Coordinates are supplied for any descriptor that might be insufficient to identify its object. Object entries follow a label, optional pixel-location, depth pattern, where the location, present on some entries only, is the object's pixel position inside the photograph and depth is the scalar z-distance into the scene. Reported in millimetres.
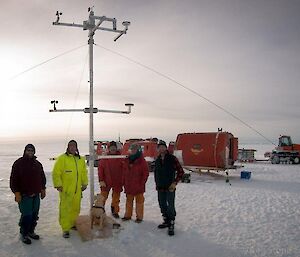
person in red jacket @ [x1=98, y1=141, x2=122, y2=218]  8094
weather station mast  7262
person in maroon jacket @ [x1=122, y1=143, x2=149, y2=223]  7703
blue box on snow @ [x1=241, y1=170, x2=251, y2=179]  17547
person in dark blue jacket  7254
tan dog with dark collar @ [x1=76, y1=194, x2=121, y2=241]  6578
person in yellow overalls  6668
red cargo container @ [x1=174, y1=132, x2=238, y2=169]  17688
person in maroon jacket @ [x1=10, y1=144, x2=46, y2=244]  6394
